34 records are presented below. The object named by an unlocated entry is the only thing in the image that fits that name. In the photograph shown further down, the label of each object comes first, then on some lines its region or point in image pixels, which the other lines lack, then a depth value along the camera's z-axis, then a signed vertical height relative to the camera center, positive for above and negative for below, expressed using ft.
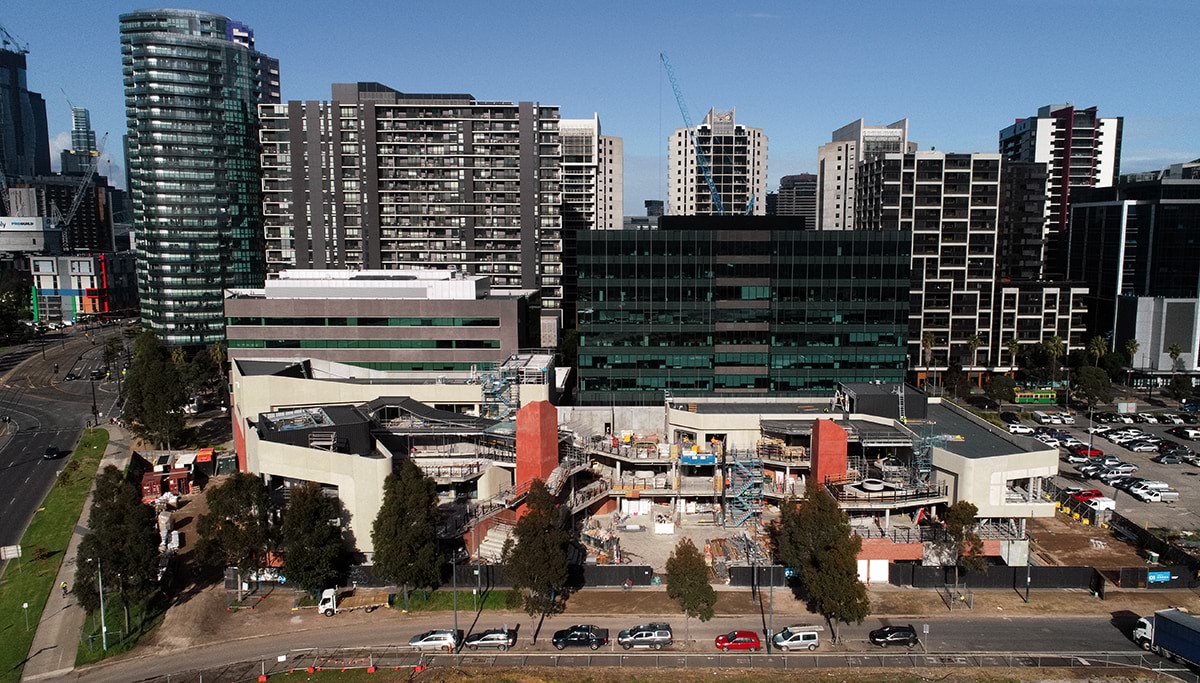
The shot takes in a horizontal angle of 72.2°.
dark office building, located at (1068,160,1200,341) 375.04 +12.08
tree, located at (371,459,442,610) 161.89 -54.21
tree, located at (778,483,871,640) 148.77 -54.93
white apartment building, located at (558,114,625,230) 544.21 +61.80
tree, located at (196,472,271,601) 166.81 -53.83
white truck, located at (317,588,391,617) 165.58 -68.97
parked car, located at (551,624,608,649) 150.30 -68.24
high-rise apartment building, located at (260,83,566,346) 410.10 +42.07
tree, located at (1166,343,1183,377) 370.12 -39.39
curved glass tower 434.71 +52.96
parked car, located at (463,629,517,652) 150.41 -68.76
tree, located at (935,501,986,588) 168.14 -55.49
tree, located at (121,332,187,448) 274.77 -46.89
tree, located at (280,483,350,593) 161.58 -54.81
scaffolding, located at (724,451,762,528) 200.64 -55.75
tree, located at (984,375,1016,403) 336.08 -50.50
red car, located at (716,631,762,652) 148.77 -68.04
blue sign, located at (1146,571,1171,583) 171.01 -64.69
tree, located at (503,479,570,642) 155.02 -55.88
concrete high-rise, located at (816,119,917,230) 490.08 +64.93
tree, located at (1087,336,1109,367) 367.25 -37.10
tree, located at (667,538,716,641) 149.48 -58.32
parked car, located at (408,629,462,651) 149.28 -68.22
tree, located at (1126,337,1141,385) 373.61 -37.19
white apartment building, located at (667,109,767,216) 604.49 +74.69
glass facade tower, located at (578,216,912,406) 255.70 -13.99
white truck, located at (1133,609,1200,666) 139.33 -64.35
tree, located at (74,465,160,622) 158.20 -55.18
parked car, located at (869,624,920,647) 148.97 -67.13
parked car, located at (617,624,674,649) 149.28 -67.68
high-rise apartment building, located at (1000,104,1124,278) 538.88 +77.60
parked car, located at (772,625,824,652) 148.15 -67.36
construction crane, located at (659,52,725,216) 590.51 +75.12
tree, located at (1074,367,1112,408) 325.21 -47.25
